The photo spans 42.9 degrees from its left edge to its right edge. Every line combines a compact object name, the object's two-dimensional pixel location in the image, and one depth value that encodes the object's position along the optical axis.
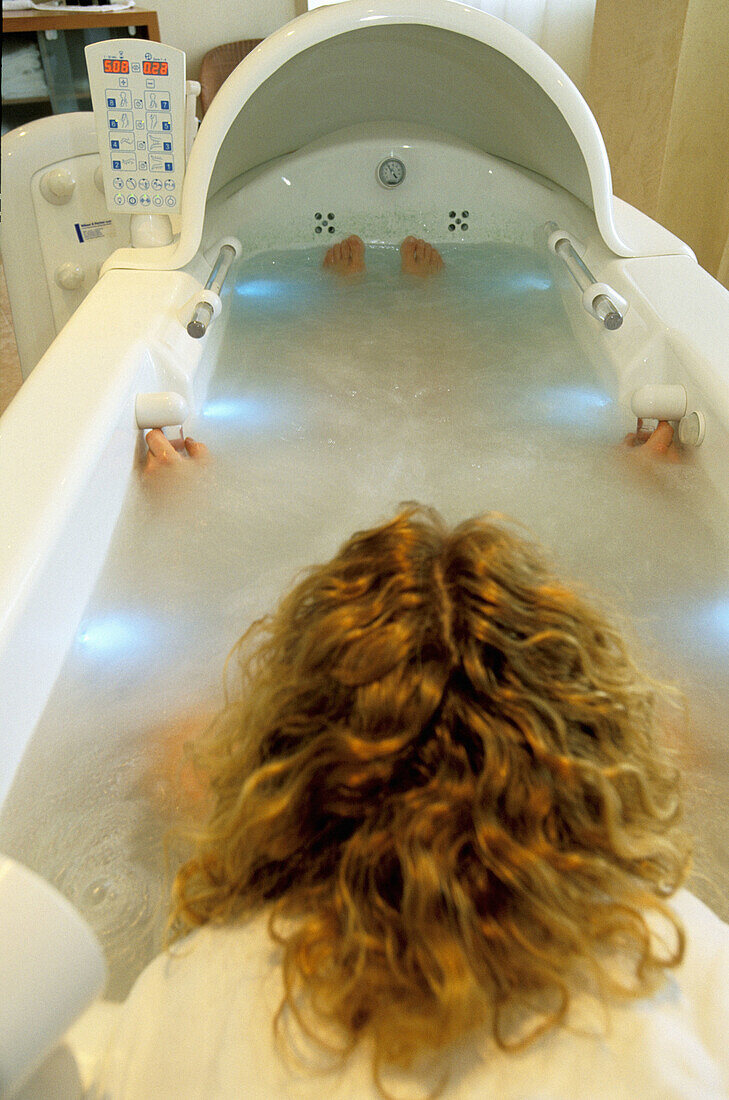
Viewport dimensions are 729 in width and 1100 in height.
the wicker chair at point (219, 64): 3.81
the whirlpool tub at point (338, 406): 0.93
